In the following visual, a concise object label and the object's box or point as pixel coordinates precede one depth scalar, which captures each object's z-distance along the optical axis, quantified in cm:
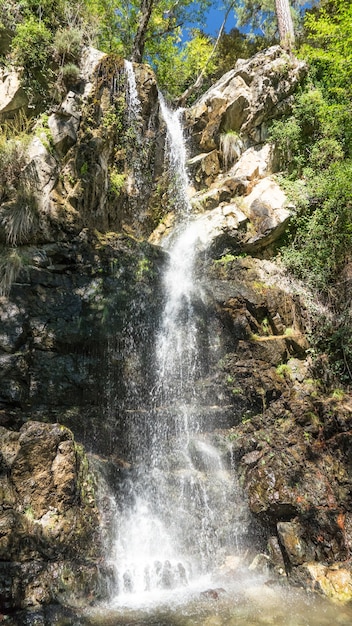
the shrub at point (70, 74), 912
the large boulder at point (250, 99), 1154
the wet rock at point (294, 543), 534
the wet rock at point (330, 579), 480
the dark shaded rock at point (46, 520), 448
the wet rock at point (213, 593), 471
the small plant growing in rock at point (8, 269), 695
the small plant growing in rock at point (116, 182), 952
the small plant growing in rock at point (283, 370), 758
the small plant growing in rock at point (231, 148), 1184
